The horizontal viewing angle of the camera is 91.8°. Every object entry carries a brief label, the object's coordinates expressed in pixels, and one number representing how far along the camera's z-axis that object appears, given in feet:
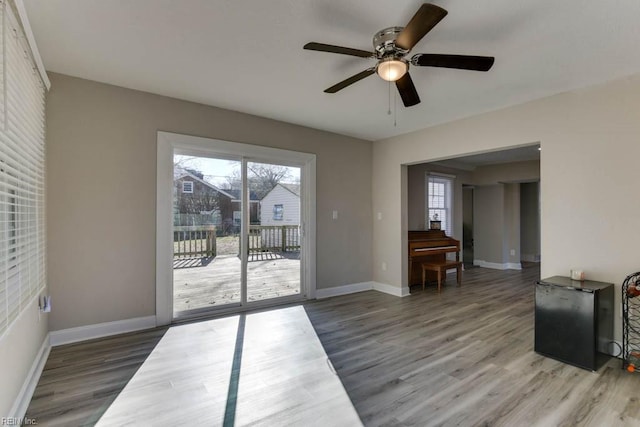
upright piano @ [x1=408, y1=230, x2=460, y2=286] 17.69
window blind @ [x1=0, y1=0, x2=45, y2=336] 5.53
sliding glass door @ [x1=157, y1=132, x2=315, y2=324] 11.93
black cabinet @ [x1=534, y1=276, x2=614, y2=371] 8.33
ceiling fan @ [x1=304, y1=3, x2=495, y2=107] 6.10
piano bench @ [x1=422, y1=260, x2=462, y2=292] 16.83
